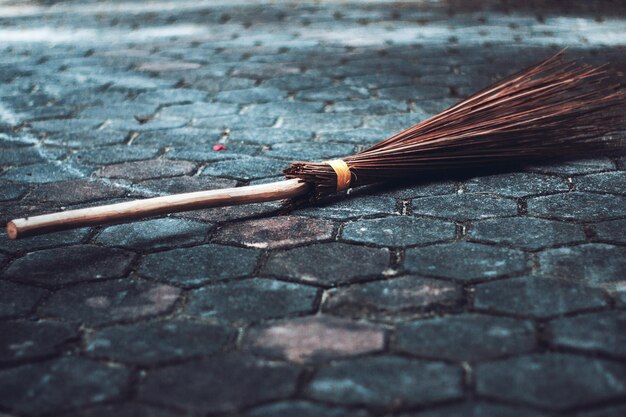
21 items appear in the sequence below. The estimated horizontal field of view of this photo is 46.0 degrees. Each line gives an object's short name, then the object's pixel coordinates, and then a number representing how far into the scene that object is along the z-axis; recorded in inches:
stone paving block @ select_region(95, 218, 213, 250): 101.0
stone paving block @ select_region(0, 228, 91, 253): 101.1
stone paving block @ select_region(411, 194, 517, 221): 106.1
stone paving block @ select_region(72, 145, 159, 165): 135.6
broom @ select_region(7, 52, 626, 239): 109.0
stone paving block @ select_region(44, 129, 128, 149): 145.0
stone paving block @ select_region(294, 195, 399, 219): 108.3
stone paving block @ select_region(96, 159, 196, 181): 128.0
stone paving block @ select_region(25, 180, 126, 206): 118.4
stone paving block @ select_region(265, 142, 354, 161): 134.3
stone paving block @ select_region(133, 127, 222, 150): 144.3
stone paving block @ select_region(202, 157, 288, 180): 126.9
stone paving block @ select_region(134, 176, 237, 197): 121.3
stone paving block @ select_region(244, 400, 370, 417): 66.0
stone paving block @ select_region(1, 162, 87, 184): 127.6
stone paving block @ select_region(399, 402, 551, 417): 64.6
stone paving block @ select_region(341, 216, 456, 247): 99.0
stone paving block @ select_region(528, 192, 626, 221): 104.1
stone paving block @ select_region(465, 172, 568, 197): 113.6
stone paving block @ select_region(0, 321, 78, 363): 77.1
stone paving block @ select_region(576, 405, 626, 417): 63.7
